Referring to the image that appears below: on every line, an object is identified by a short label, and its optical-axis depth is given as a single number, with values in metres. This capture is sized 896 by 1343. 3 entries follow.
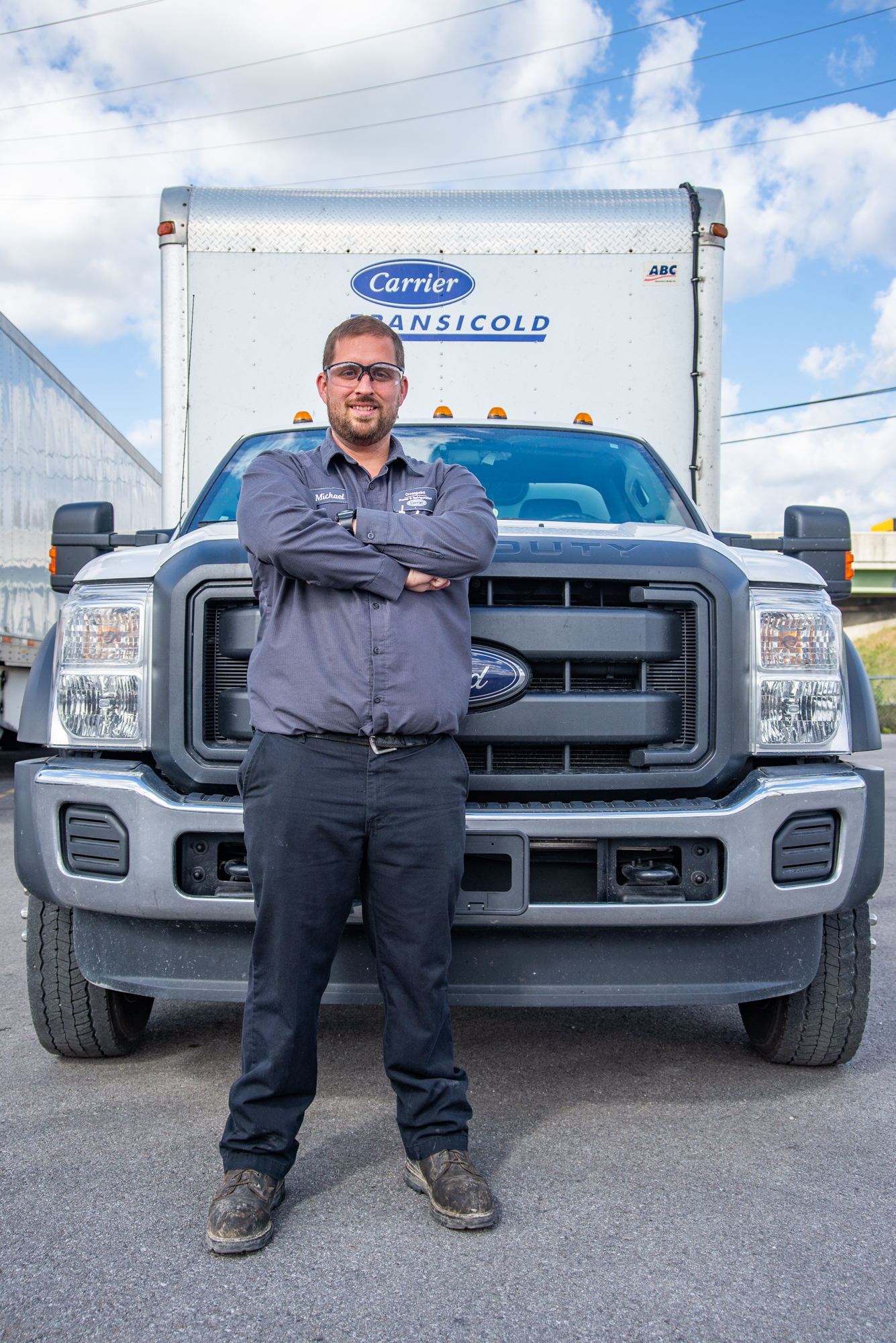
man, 2.52
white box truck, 2.80
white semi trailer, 10.88
